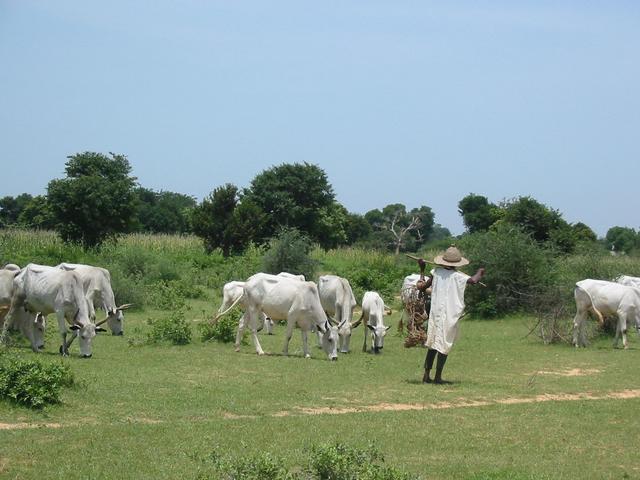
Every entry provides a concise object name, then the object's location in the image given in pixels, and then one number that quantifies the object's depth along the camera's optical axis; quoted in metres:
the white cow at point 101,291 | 23.78
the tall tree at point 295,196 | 59.28
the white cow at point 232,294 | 25.55
